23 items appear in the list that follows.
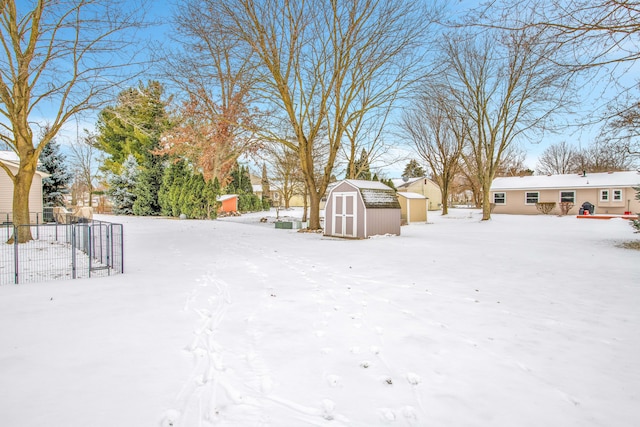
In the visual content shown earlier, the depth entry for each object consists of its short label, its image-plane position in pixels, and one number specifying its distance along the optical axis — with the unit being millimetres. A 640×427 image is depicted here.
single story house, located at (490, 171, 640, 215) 25172
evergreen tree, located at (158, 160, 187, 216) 23344
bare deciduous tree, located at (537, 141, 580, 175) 47562
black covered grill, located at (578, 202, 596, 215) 25297
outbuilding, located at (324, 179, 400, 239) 12648
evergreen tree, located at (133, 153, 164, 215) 24984
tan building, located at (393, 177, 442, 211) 41562
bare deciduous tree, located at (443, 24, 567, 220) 18656
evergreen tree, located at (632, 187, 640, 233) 10761
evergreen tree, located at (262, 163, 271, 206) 43531
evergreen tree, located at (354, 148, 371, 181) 23109
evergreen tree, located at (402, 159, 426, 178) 60875
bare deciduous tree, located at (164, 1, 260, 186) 12984
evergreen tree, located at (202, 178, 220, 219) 22484
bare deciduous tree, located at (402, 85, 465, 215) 24697
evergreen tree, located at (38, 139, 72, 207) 22094
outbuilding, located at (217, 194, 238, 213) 34294
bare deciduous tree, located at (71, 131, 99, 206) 38781
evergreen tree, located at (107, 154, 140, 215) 25812
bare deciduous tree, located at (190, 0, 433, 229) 13336
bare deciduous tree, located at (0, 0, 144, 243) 10156
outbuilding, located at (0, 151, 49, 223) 16505
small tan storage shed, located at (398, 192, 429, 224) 20891
